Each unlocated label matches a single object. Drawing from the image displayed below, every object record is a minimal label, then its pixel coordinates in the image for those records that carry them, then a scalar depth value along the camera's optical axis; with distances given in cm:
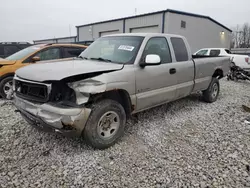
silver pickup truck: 273
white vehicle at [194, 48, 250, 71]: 1112
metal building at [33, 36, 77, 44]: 3110
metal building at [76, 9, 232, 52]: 1675
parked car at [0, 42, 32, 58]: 996
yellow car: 555
